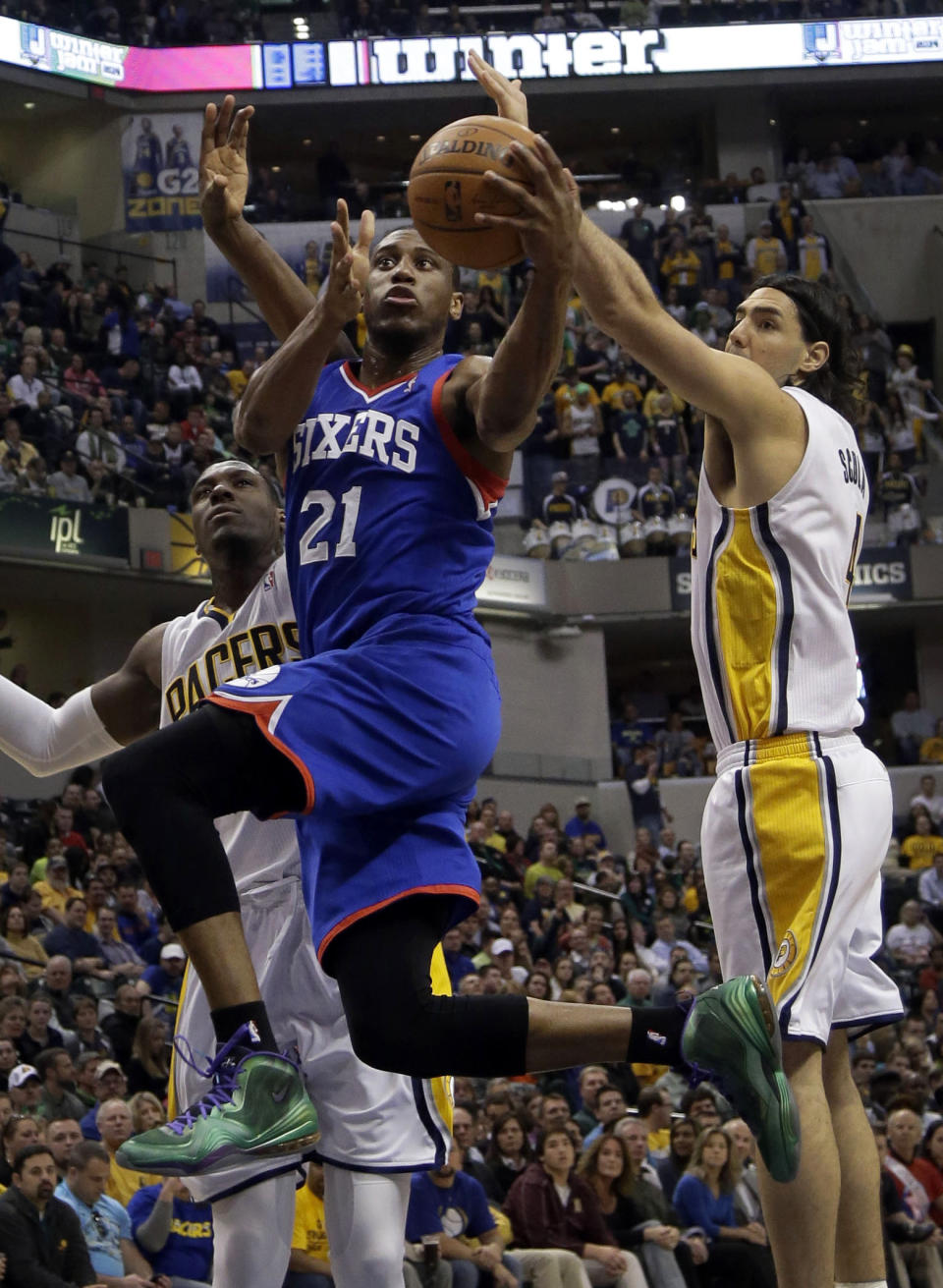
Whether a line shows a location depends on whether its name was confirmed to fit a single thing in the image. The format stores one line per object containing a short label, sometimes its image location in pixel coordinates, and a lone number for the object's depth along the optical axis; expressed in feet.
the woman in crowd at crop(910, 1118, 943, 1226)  37.40
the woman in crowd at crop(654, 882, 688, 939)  58.80
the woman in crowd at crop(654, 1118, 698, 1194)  35.42
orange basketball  13.69
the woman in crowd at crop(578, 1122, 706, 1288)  33.01
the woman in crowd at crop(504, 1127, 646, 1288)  32.27
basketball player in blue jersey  12.96
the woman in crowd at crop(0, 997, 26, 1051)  34.35
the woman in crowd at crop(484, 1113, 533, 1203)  34.47
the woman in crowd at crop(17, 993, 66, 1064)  35.29
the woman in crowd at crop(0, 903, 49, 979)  41.55
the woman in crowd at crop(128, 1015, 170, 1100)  35.70
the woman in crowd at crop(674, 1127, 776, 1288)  33.76
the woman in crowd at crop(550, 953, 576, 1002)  46.80
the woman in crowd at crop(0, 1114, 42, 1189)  28.12
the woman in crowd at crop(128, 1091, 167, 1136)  30.73
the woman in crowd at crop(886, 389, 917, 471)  84.89
